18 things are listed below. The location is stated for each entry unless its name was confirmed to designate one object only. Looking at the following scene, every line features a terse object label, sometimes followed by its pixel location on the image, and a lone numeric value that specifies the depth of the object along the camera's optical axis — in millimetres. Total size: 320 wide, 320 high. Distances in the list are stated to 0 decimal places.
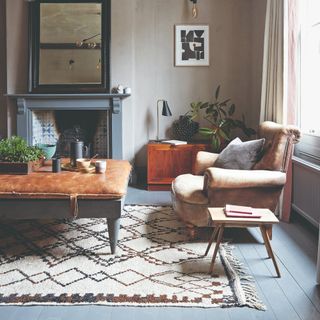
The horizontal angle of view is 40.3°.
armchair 3127
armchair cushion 3506
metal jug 3567
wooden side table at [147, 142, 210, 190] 5125
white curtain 4012
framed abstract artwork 5500
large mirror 5301
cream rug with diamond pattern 2324
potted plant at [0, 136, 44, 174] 3215
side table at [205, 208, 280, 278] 2604
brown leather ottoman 2807
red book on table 2646
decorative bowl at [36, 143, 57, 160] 3791
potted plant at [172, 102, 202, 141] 5387
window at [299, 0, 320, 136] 3838
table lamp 5273
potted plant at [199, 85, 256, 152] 5047
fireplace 5277
